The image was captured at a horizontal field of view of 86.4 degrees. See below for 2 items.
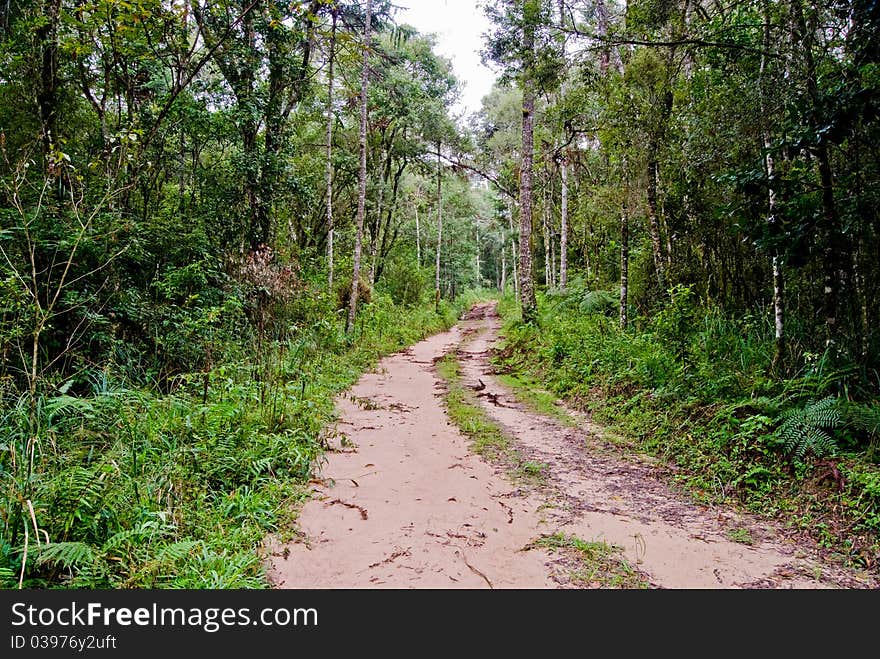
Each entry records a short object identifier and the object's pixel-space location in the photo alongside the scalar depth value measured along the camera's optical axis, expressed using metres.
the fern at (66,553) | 2.54
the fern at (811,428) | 4.36
